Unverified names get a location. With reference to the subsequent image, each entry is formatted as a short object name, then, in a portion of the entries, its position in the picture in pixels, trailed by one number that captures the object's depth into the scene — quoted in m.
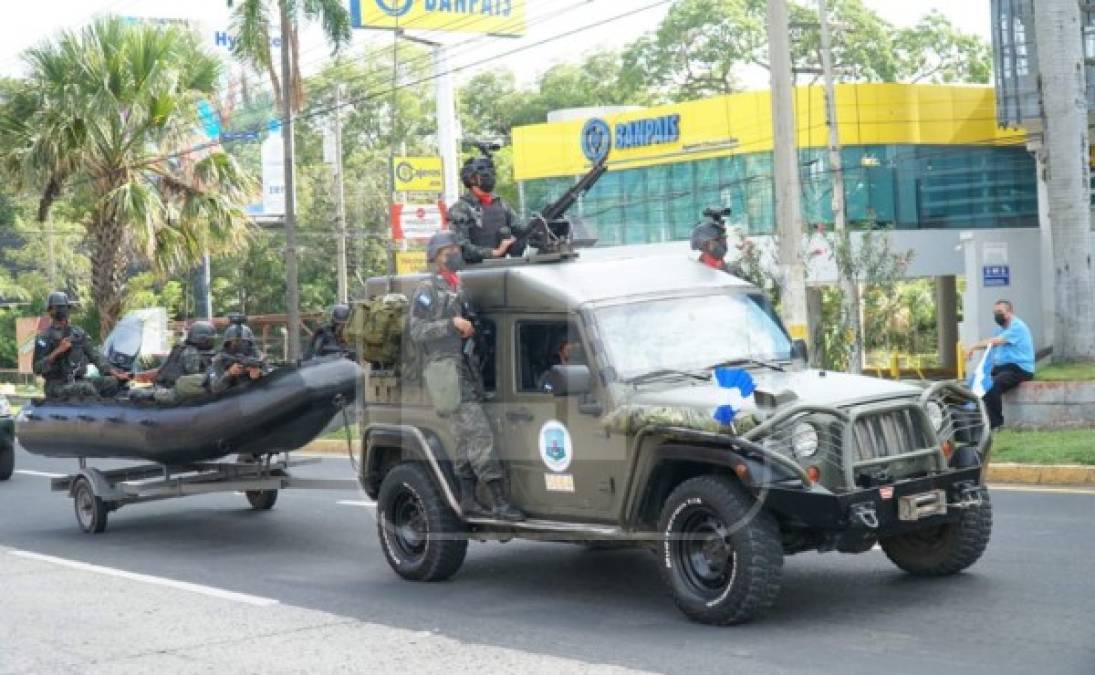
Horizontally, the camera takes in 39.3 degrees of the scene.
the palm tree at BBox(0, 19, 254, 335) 25.98
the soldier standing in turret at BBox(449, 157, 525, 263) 10.95
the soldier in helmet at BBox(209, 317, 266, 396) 12.98
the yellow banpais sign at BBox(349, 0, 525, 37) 43.59
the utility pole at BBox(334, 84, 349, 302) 51.31
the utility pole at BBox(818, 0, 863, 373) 40.06
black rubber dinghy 12.61
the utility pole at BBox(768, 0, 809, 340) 17.83
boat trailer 13.50
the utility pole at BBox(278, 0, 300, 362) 26.44
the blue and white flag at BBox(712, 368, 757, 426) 8.17
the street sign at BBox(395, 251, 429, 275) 36.41
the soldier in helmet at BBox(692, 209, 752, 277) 10.45
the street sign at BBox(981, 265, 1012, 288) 26.91
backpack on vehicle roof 10.48
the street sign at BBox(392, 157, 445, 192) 37.97
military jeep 8.13
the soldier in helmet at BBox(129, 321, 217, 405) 13.78
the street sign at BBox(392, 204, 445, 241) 33.78
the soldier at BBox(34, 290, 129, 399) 15.38
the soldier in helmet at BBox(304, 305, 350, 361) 14.47
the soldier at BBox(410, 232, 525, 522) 9.70
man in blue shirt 17.39
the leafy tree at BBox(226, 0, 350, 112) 27.06
